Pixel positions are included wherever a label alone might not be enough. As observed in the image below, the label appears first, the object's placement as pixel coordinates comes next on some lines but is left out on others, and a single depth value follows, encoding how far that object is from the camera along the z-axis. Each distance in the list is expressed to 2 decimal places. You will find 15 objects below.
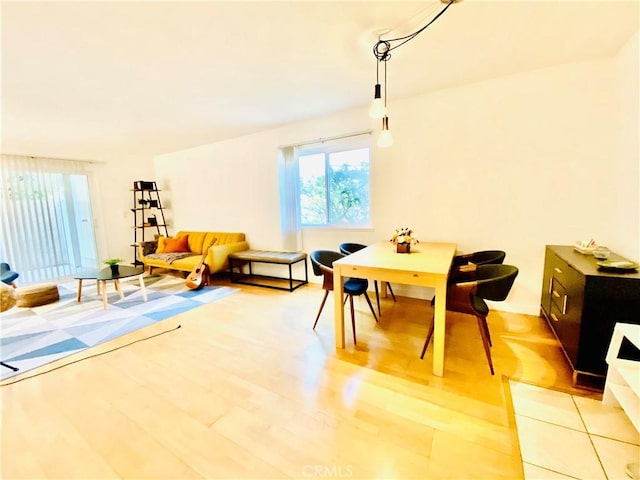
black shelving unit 5.69
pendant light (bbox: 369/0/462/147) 1.87
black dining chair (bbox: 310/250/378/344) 2.39
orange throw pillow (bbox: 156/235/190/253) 5.06
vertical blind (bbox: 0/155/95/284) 4.38
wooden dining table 1.86
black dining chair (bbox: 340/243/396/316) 3.28
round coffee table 3.28
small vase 2.53
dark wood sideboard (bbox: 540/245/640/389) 1.54
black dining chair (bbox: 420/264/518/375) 1.82
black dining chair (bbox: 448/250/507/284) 2.48
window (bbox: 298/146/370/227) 3.65
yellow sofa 4.25
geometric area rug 2.34
